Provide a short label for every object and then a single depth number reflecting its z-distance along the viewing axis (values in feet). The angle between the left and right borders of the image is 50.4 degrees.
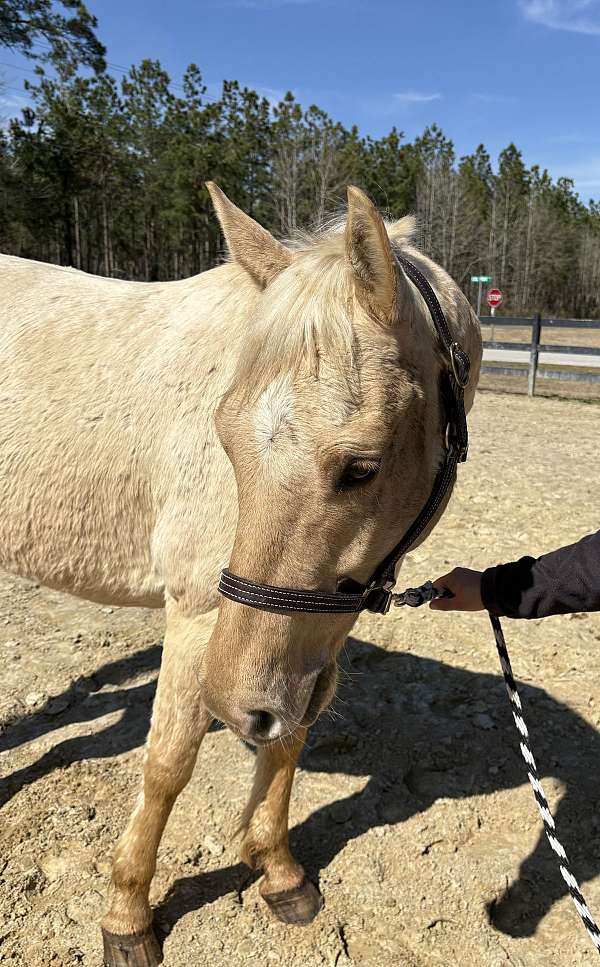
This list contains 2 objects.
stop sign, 91.15
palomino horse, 4.51
